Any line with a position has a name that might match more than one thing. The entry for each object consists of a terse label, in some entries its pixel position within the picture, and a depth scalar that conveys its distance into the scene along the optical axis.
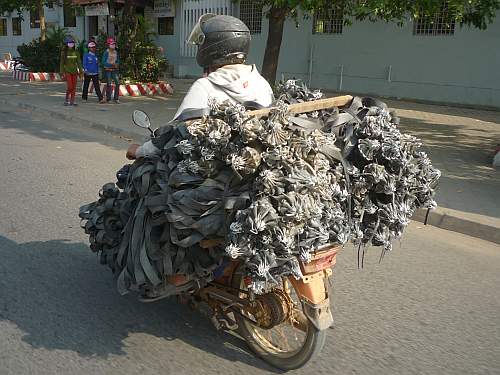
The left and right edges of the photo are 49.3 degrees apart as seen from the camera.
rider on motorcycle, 3.01
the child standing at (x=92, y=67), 14.08
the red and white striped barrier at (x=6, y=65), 27.90
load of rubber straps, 2.40
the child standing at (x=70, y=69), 13.68
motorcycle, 2.73
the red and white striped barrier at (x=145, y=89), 16.36
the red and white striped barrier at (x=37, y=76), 20.86
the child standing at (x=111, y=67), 14.18
